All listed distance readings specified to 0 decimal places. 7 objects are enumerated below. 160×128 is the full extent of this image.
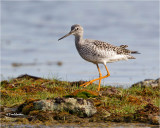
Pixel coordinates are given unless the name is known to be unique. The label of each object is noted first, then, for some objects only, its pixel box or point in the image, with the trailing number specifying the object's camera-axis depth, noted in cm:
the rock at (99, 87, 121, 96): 1856
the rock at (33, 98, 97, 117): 1542
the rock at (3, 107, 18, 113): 1627
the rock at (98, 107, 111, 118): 1556
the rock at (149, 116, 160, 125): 1473
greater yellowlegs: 2178
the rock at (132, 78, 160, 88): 2238
